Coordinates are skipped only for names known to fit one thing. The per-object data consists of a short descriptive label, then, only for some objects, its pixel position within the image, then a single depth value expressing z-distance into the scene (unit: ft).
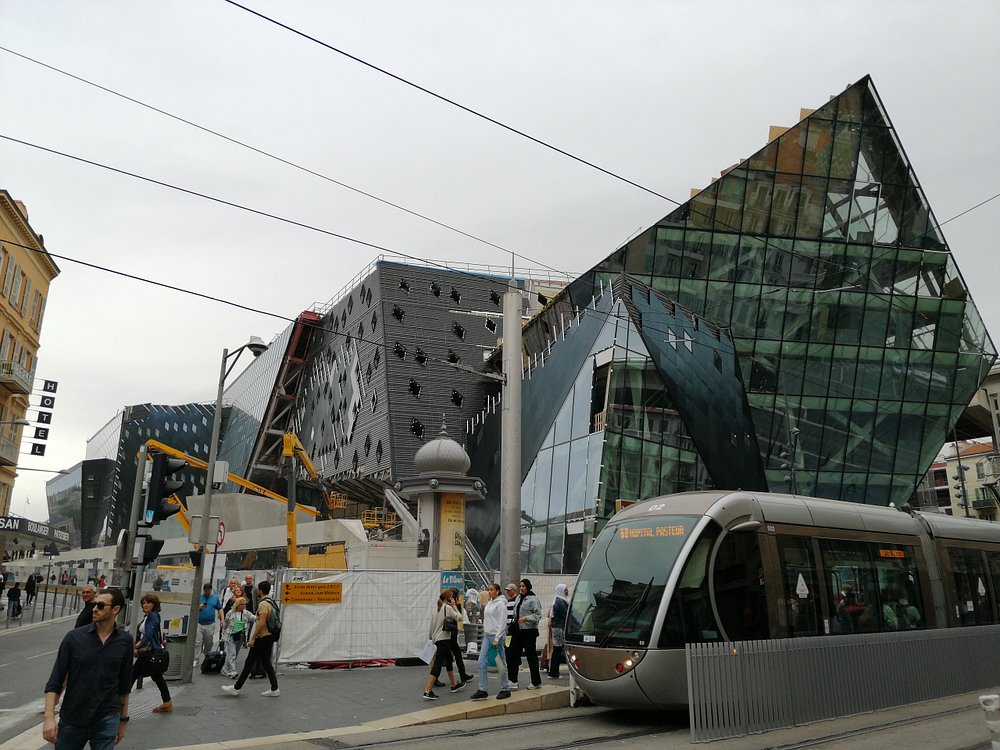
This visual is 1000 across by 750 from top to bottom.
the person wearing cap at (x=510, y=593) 45.23
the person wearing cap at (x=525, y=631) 43.14
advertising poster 88.97
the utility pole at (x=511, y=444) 52.03
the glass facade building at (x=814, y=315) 114.73
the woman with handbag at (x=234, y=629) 52.75
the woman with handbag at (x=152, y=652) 37.35
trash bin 50.39
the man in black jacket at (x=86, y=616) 35.27
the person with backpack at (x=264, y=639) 41.75
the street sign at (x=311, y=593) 55.31
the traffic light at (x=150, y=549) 45.16
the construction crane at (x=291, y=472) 101.40
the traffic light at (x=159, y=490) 44.23
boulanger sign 121.19
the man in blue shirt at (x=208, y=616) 55.16
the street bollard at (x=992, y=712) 22.65
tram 35.83
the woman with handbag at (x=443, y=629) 42.47
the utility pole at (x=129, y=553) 45.34
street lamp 48.96
